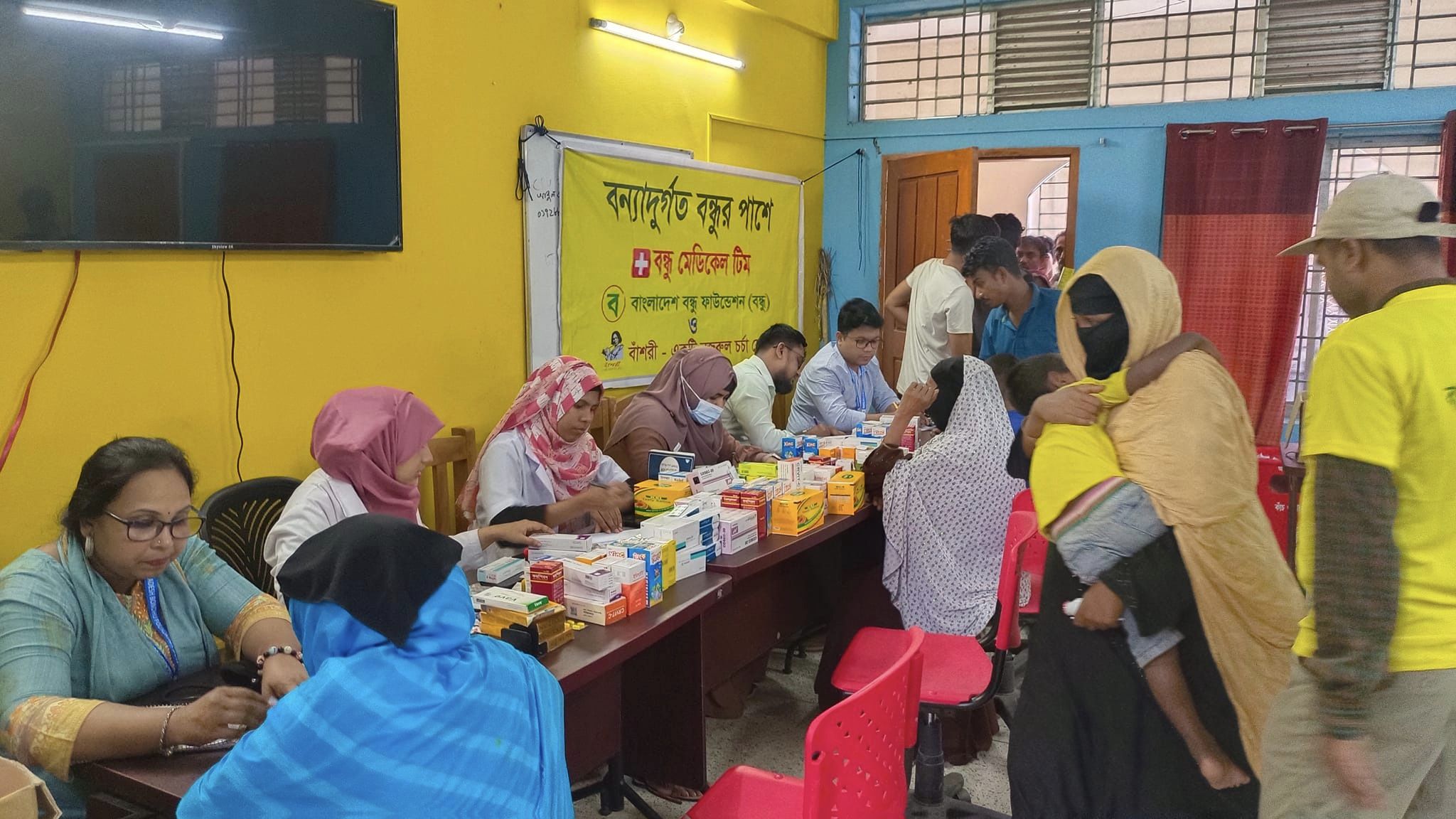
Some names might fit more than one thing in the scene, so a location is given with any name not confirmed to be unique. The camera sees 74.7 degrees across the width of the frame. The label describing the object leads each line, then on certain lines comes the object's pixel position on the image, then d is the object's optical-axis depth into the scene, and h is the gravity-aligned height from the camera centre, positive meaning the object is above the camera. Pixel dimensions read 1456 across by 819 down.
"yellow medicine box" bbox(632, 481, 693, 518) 3.03 -0.63
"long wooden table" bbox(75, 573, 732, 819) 2.15 -1.12
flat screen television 2.61 +0.53
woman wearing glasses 1.65 -0.67
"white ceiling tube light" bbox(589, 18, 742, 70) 4.71 +1.38
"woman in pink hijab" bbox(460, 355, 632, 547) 3.16 -0.56
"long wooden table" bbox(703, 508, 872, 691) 2.89 -1.06
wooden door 6.12 +0.62
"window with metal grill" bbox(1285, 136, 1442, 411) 5.69 +0.84
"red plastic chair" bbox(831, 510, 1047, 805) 2.55 -1.03
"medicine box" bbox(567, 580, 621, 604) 2.28 -0.71
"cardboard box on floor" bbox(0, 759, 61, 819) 1.34 -0.71
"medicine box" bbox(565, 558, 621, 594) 2.28 -0.66
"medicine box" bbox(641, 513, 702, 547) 2.61 -0.63
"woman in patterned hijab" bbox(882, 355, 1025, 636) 2.92 -0.62
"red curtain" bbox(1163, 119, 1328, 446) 5.77 +0.45
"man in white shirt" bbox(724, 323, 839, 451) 4.66 -0.42
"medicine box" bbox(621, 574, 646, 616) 2.35 -0.73
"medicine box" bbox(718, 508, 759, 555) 2.85 -0.69
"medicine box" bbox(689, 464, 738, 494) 3.13 -0.59
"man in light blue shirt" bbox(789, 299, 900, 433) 4.93 -0.39
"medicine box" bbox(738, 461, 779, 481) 3.38 -0.60
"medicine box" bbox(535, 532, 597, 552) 2.50 -0.64
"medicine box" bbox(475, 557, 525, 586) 2.38 -0.69
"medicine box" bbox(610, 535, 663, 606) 2.43 -0.65
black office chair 2.96 -0.72
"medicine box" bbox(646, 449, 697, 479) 3.22 -0.55
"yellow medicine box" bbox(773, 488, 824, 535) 3.09 -0.68
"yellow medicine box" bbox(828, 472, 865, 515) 3.41 -0.69
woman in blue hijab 1.32 -0.58
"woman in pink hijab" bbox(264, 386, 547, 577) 2.47 -0.45
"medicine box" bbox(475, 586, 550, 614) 2.12 -0.68
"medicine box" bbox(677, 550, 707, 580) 2.65 -0.74
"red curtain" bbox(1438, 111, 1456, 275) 5.38 +0.80
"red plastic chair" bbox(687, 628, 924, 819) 1.60 -0.83
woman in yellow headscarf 1.58 -0.50
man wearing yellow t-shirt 1.37 -0.34
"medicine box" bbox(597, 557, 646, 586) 2.33 -0.66
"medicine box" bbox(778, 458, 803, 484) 3.43 -0.61
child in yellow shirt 1.60 -0.36
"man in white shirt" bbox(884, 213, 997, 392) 5.07 -0.03
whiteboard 4.37 +0.27
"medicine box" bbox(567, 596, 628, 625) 2.28 -0.75
